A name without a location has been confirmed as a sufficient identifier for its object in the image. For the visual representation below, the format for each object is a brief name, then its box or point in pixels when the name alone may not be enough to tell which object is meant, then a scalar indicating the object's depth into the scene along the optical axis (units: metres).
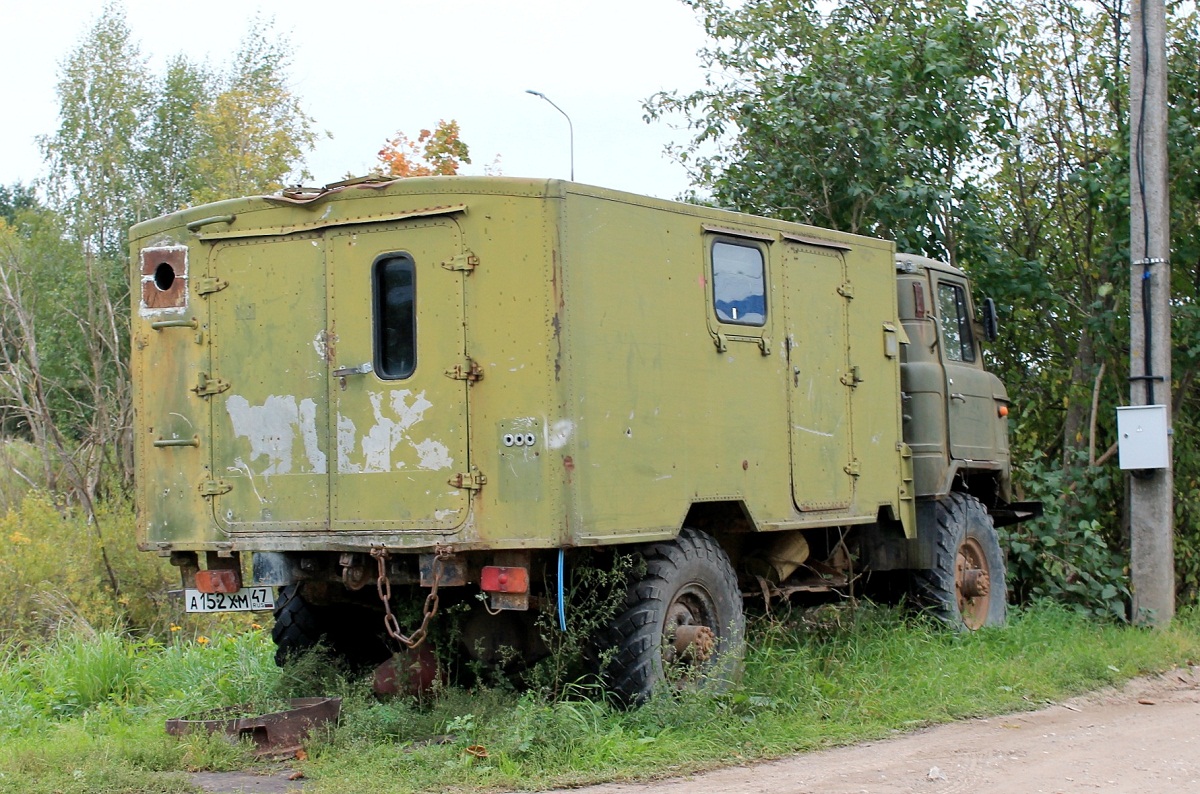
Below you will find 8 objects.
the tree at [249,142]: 21.33
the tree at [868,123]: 13.02
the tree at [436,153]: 21.11
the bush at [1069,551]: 11.64
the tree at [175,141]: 24.98
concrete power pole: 10.82
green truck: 6.99
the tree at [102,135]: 22.98
